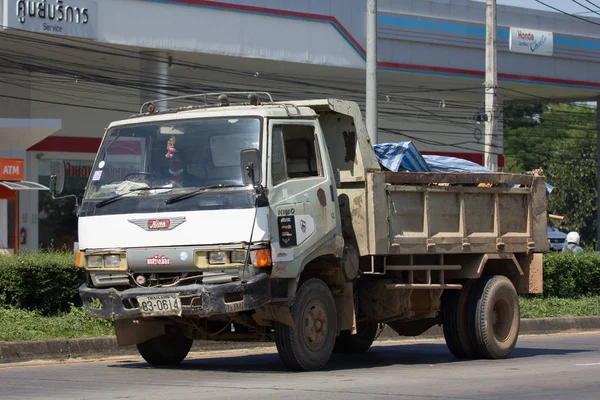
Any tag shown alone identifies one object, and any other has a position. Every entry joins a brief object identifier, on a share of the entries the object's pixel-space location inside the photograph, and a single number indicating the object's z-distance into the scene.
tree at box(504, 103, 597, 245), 56.31
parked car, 43.47
